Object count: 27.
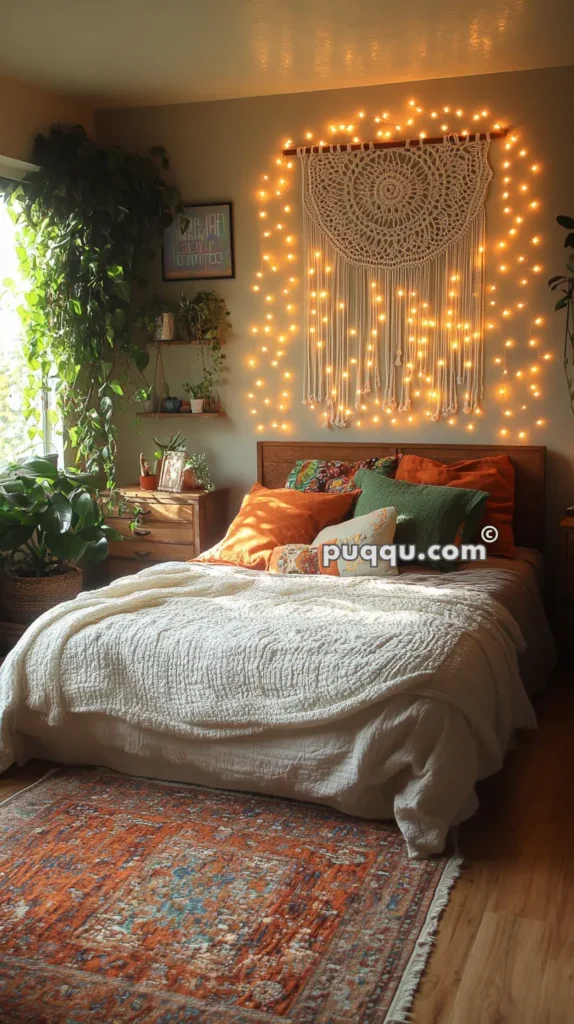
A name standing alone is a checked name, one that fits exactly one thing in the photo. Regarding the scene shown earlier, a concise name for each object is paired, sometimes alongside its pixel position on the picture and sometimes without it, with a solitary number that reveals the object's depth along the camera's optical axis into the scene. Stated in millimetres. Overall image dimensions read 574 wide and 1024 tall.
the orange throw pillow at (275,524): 4164
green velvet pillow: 4000
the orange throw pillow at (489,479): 4227
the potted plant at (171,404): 5027
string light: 4395
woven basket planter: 4391
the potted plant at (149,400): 4988
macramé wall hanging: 4473
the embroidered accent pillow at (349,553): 3875
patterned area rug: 2082
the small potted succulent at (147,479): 4949
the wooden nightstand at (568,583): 4059
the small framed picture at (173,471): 4875
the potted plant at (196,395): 4953
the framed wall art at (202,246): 4883
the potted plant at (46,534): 4285
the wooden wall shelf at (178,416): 4971
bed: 2729
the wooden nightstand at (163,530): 4773
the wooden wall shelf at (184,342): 4918
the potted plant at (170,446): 4984
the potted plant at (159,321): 4887
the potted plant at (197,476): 4938
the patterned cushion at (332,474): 4527
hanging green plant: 4586
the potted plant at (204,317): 4902
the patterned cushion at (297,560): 3947
